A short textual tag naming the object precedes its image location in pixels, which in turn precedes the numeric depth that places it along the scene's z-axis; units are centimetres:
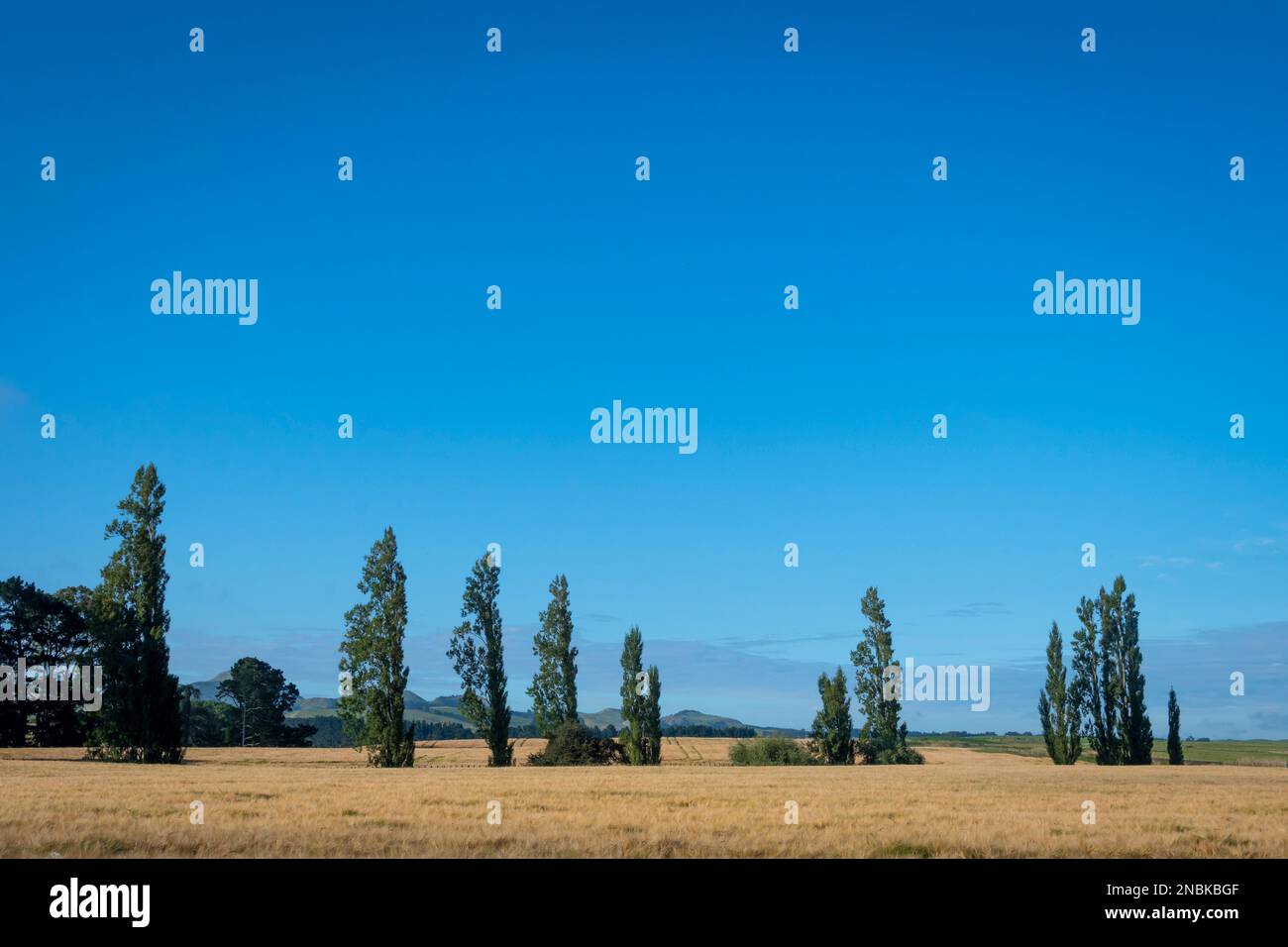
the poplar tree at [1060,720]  8938
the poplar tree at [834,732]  8588
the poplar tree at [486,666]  7762
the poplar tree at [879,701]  8594
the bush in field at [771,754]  8694
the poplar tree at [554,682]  8481
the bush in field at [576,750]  7950
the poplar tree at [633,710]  8306
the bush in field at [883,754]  8525
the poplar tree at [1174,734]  8756
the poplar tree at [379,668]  7019
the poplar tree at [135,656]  6956
